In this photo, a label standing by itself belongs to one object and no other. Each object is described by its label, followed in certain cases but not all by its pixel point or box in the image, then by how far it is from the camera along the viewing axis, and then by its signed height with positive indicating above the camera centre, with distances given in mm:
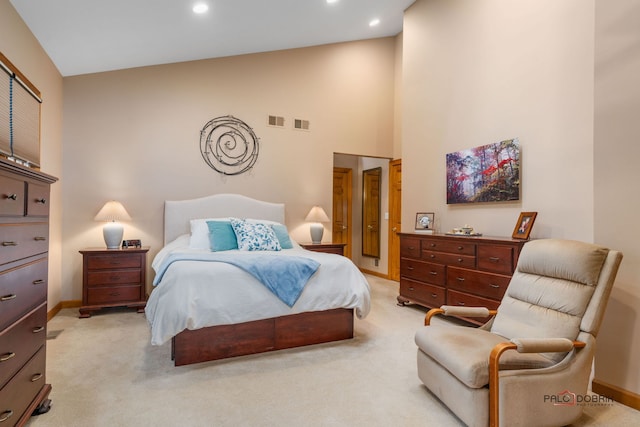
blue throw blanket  2781 -467
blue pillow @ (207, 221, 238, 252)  3834 -267
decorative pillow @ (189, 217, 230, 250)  3979 -278
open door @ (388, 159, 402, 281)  6098 +22
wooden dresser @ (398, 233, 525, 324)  3180 -583
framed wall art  3512 +469
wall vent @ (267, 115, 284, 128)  5184 +1420
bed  2533 -737
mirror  6702 +42
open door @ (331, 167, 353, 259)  7223 +169
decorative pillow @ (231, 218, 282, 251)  3839 -274
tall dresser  1489 -390
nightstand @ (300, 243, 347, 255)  4892 -491
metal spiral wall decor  4812 +984
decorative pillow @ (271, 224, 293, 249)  4261 -288
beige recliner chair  1732 -758
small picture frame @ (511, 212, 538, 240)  3150 -96
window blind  2295 +716
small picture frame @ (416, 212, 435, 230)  4512 -77
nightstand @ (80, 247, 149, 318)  3859 -770
